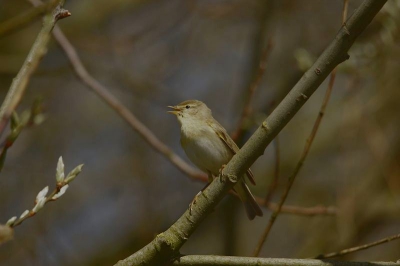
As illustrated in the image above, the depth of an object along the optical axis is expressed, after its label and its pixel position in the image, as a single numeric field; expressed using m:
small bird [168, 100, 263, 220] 8.59
